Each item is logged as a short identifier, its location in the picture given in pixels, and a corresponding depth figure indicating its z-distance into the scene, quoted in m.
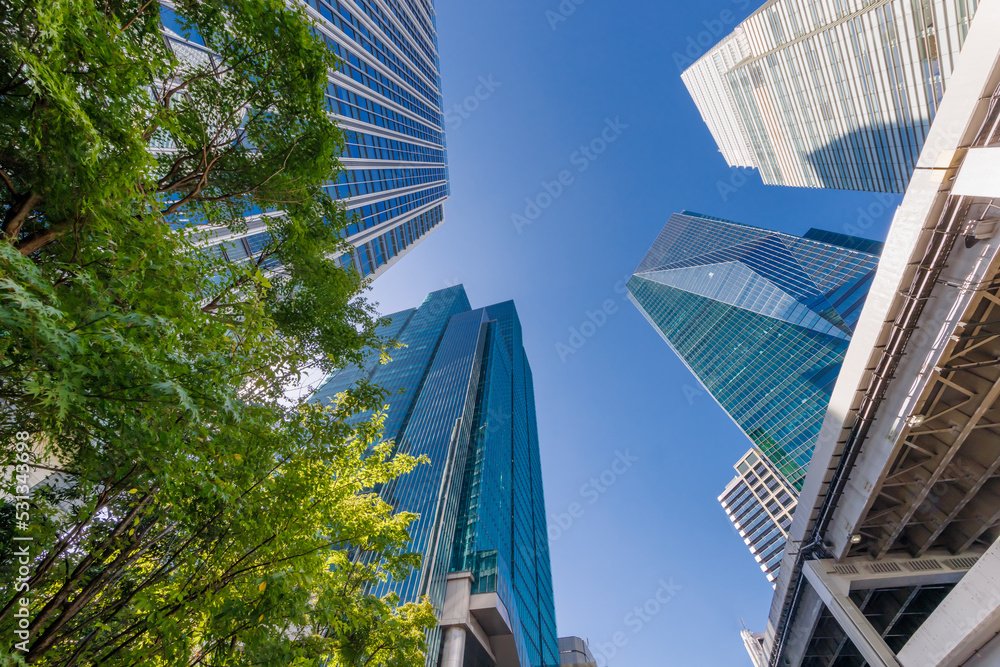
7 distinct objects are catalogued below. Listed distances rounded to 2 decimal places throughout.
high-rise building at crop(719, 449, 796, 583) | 91.38
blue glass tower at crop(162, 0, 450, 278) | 31.52
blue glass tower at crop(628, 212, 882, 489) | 51.94
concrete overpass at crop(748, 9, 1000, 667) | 9.30
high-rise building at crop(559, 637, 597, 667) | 61.06
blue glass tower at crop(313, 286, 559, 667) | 28.59
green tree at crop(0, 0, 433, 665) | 3.27
